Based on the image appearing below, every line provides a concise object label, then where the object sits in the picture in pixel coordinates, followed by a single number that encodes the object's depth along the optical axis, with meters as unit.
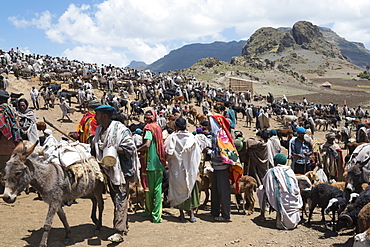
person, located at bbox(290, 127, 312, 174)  7.23
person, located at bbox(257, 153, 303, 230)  5.56
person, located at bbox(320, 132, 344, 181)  7.87
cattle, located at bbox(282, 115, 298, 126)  25.29
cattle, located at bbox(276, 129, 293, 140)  19.31
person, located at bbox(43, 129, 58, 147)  7.15
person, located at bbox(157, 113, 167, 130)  15.69
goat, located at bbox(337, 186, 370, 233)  4.65
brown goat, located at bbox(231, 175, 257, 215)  6.51
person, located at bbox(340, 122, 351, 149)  17.72
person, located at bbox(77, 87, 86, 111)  20.47
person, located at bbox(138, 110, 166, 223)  5.46
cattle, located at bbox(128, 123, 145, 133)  10.53
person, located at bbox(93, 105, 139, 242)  4.57
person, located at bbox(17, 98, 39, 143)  6.35
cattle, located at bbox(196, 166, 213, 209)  6.68
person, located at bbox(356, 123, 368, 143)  9.16
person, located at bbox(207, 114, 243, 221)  5.87
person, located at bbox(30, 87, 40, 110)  19.00
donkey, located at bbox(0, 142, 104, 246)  3.85
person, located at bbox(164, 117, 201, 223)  5.57
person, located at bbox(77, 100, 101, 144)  6.39
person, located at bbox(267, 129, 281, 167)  7.19
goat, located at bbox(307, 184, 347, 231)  5.25
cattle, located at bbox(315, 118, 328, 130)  25.76
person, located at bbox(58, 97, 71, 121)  18.02
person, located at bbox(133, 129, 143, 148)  7.72
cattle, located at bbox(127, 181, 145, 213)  6.39
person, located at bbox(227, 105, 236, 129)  12.53
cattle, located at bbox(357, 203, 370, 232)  4.20
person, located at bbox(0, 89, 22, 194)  5.58
